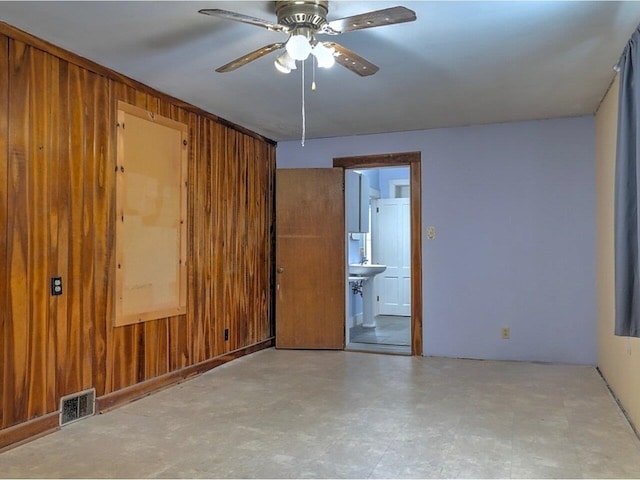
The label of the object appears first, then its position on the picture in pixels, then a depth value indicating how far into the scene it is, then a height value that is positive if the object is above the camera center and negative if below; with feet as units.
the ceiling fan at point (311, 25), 7.09 +3.27
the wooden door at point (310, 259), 17.65 -0.51
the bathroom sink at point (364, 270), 21.25 -1.08
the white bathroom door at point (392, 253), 26.45 -0.46
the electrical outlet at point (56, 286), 9.70 -0.79
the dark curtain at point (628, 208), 8.39 +0.61
